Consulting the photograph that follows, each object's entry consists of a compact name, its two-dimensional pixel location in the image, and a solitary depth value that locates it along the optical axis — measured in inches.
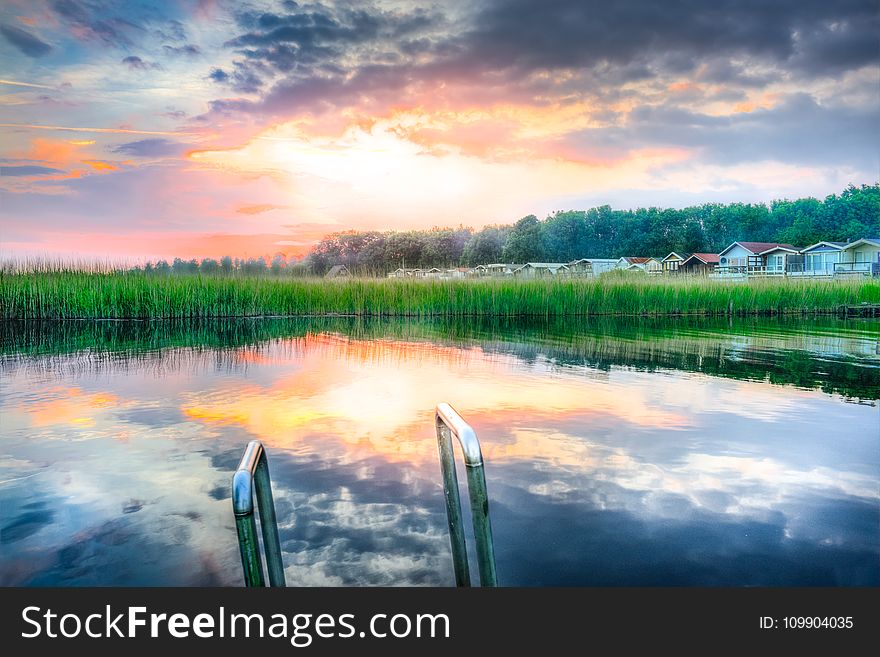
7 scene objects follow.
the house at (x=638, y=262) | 2241.4
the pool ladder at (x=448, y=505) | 71.9
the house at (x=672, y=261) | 2265.0
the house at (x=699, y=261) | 2138.4
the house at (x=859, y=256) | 1636.2
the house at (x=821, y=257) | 1785.2
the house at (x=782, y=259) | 1894.7
